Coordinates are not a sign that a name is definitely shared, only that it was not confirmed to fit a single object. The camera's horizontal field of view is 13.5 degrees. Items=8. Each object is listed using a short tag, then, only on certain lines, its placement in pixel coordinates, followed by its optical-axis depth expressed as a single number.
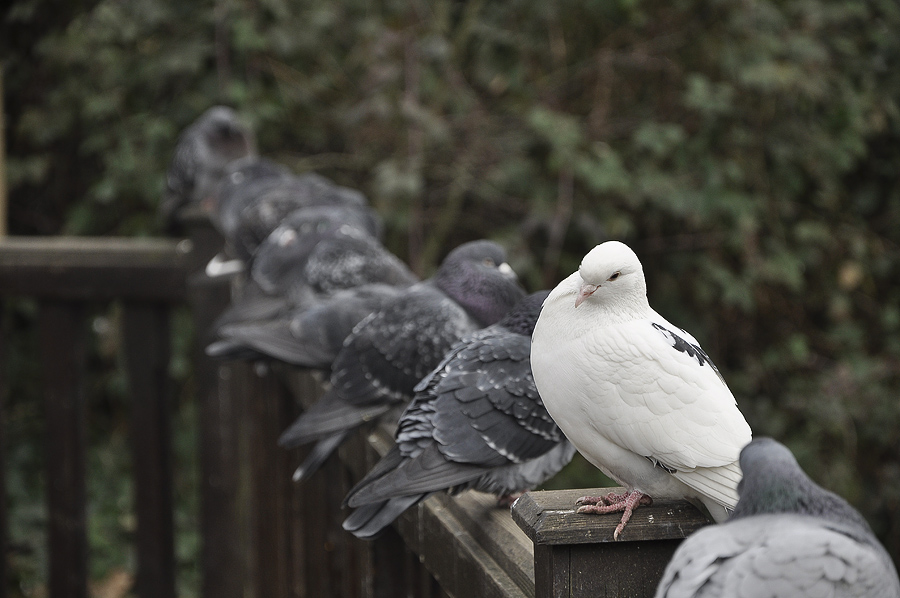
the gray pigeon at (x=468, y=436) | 3.12
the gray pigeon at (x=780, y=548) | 2.71
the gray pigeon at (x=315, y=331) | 3.58
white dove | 2.91
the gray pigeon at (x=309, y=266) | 3.95
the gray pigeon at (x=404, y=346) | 3.42
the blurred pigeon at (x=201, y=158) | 6.61
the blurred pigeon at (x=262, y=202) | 4.89
